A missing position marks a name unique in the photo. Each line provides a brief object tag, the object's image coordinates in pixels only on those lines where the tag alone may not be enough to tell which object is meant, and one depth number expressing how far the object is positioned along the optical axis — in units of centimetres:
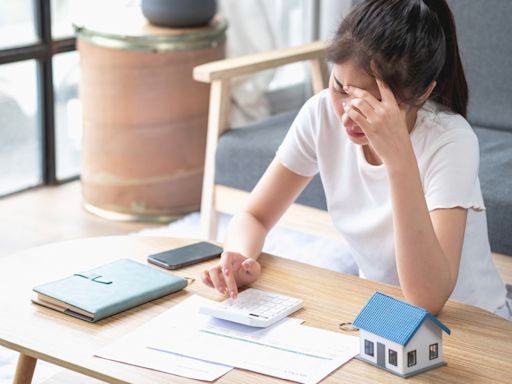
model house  245
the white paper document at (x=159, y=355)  245
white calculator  262
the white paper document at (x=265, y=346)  247
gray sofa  410
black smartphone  294
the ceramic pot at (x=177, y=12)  472
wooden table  247
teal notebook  268
